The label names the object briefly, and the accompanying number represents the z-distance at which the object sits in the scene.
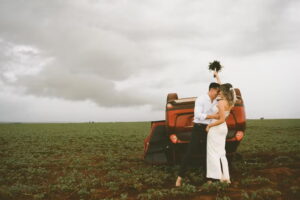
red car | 6.74
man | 5.95
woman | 5.94
